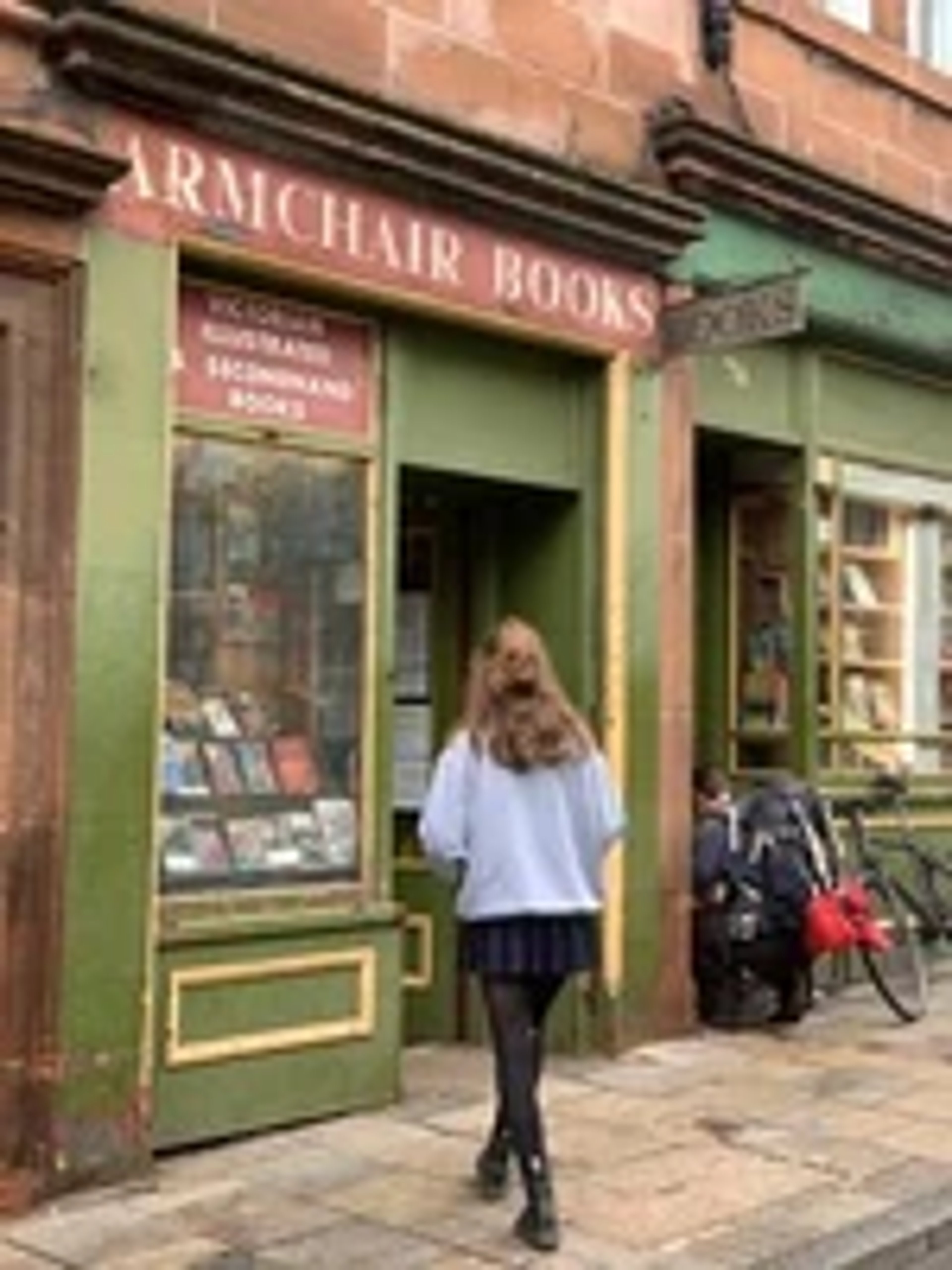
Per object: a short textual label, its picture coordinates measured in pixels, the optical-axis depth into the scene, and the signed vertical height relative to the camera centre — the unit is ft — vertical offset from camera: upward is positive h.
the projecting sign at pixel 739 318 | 24.43 +5.95
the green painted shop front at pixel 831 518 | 30.42 +4.03
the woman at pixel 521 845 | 17.97 -1.04
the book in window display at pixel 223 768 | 22.03 -0.35
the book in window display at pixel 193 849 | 21.26 -1.30
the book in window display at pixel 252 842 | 22.08 -1.25
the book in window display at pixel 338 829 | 23.02 -1.13
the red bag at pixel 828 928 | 26.43 -2.66
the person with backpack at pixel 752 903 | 27.25 -2.39
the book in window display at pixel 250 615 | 22.20 +1.53
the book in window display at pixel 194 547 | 21.44 +2.27
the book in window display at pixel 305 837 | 22.70 -1.21
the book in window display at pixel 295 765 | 22.77 -0.32
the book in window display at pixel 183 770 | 21.44 -0.37
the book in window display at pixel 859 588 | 32.83 +2.85
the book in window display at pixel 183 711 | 21.54 +0.33
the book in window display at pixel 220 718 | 22.07 +0.25
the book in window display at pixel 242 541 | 22.11 +2.42
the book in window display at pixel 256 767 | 22.40 -0.34
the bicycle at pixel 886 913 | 29.09 -2.74
